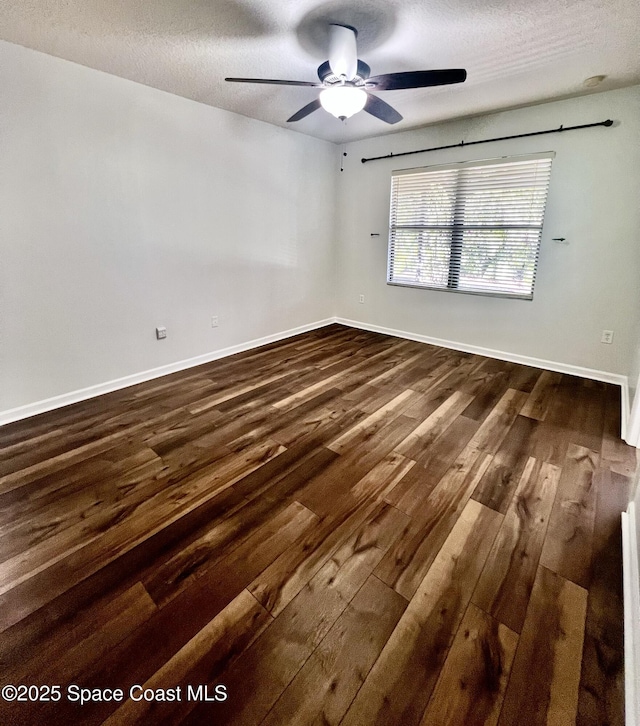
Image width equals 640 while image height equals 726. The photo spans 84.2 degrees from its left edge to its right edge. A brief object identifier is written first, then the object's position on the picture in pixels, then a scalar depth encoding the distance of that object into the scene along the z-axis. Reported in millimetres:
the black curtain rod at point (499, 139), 2940
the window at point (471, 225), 3377
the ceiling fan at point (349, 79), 1935
